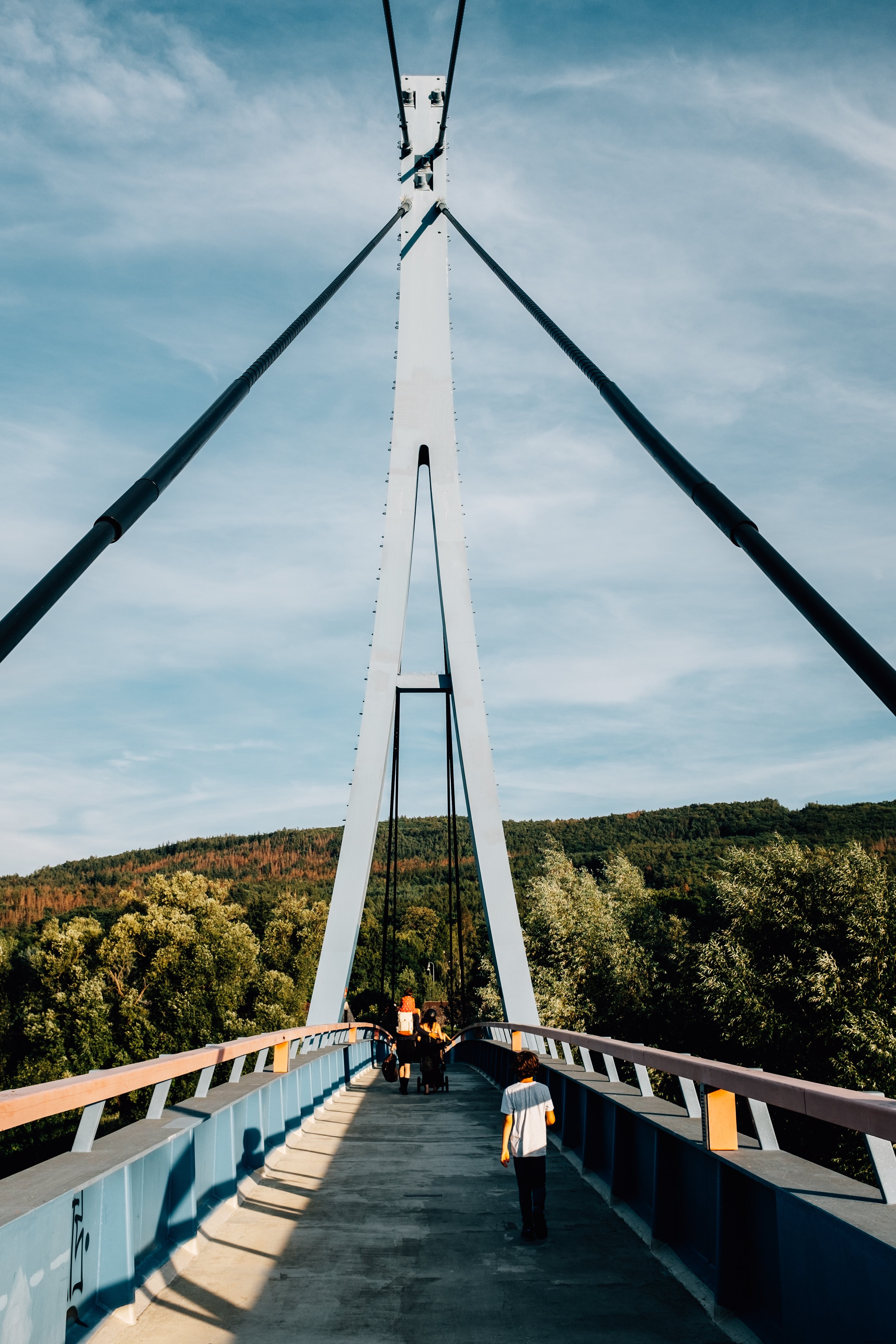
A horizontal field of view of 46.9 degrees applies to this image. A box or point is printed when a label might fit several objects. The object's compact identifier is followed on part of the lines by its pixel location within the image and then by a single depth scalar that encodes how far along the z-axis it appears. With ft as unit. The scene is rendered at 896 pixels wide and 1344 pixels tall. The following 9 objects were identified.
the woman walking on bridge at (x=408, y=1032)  48.58
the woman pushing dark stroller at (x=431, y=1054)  44.57
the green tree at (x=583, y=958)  129.39
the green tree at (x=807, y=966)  81.00
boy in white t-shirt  16.67
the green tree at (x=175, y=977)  171.53
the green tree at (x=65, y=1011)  168.86
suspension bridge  9.95
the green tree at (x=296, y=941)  209.56
